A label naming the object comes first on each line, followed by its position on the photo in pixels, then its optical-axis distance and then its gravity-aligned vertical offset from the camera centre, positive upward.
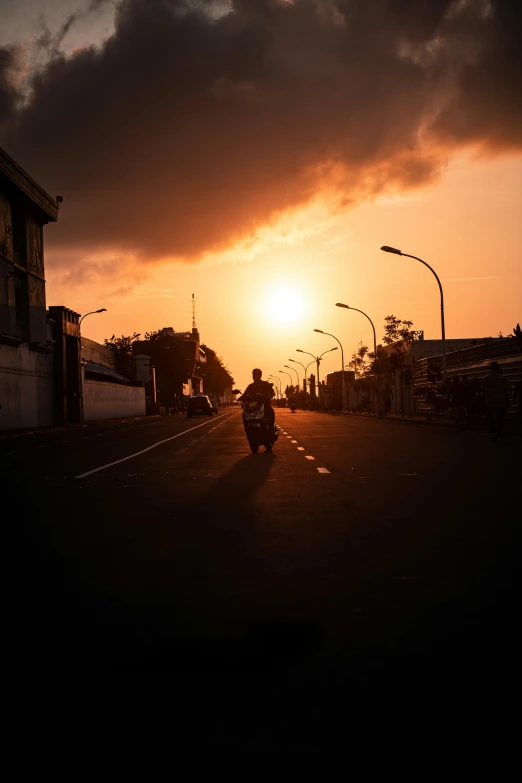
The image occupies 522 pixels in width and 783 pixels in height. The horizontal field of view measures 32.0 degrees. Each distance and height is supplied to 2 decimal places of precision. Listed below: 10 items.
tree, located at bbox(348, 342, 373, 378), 76.40 +3.99
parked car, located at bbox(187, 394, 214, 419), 74.75 +0.51
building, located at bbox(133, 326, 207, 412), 130.25 +7.46
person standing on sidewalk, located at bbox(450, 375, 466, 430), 33.16 +0.10
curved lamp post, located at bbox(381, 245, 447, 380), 44.68 +7.78
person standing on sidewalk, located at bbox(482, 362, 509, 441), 23.56 +0.07
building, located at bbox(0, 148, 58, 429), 45.41 +6.09
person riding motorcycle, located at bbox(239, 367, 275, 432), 20.58 +0.47
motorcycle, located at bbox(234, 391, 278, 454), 20.36 -0.27
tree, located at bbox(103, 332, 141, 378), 111.62 +8.08
